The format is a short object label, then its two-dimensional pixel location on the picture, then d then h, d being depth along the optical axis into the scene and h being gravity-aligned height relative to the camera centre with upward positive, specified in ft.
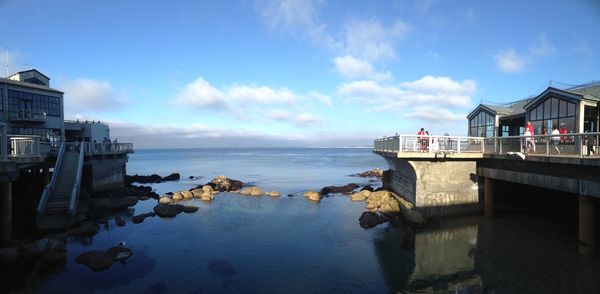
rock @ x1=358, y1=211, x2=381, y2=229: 68.85 -16.67
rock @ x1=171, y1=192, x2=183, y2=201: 102.79 -17.03
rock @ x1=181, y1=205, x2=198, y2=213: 86.13 -17.57
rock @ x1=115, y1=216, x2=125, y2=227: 73.09 -18.00
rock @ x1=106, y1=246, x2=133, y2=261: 52.06 -17.86
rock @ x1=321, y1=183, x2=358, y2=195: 117.50 -17.25
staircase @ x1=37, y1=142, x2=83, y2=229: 66.39 -11.30
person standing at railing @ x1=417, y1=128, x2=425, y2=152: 66.95 -0.01
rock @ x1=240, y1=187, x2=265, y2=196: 112.84 -17.08
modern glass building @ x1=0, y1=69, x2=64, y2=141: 92.99 +11.48
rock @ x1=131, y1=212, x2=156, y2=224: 76.12 -17.85
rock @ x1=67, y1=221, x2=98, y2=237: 64.18 -17.41
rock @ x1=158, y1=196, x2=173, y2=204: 94.08 -16.68
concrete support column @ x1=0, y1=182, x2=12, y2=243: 56.39 -12.26
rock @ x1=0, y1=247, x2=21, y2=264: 49.26 -16.99
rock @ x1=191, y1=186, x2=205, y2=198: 107.14 -16.35
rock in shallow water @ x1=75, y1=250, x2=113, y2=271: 48.65 -17.86
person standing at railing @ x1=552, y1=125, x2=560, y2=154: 51.47 +0.12
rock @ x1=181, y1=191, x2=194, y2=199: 105.70 -16.77
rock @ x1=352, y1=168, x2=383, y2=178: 187.73 -18.04
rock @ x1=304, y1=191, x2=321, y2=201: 103.28 -17.13
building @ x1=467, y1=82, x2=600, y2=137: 60.29 +6.47
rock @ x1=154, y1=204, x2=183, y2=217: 81.50 -17.02
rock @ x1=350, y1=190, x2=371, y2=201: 100.41 -16.55
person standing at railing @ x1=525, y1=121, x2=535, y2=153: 55.17 -0.04
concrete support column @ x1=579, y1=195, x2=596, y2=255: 44.68 -11.34
